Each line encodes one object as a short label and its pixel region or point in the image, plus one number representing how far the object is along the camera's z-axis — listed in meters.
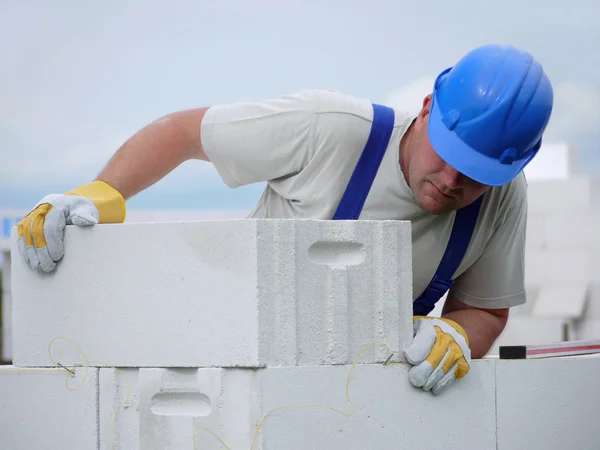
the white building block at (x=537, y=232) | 15.48
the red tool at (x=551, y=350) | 5.55
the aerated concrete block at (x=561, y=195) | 15.26
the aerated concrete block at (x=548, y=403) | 5.20
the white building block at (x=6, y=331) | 15.92
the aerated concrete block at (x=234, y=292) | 4.36
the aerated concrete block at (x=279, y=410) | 4.35
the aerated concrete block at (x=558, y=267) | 15.18
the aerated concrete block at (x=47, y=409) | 4.85
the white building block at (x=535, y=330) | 15.51
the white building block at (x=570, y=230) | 15.08
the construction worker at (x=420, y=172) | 4.91
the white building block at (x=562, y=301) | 15.24
